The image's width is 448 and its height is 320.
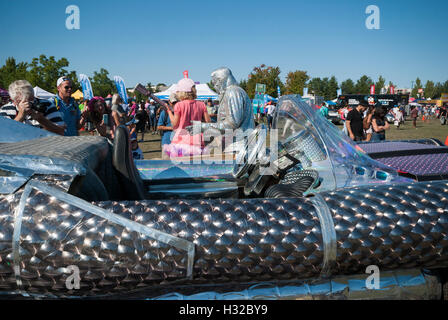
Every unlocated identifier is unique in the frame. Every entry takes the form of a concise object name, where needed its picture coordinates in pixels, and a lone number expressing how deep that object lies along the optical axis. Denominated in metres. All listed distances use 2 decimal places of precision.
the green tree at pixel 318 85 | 72.75
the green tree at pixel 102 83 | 50.34
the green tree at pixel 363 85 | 81.19
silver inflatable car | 0.97
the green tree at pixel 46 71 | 29.58
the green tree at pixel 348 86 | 86.25
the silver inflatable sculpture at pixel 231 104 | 3.35
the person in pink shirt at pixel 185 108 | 4.32
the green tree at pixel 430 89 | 97.94
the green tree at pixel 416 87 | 101.44
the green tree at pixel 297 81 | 56.39
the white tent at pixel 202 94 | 19.61
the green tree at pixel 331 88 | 73.31
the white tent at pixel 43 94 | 15.53
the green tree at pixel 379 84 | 88.12
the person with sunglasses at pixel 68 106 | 4.59
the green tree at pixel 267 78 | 52.38
